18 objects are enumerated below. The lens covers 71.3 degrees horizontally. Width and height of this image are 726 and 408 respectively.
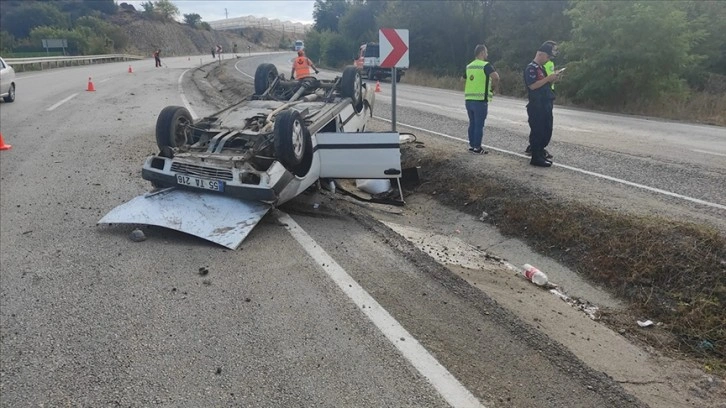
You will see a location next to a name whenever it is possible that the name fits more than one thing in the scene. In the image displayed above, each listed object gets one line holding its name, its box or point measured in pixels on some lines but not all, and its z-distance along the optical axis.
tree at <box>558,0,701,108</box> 16.98
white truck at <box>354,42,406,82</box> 28.62
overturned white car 4.86
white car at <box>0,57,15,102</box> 14.16
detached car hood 4.63
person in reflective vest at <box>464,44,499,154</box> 7.63
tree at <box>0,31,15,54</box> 56.91
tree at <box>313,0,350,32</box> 70.81
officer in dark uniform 6.84
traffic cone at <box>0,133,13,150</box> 8.64
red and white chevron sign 7.60
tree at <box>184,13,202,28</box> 99.56
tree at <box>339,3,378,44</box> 52.51
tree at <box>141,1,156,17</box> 87.49
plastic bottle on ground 4.27
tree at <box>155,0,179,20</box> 99.17
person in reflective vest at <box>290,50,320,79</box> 12.90
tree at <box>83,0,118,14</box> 85.81
